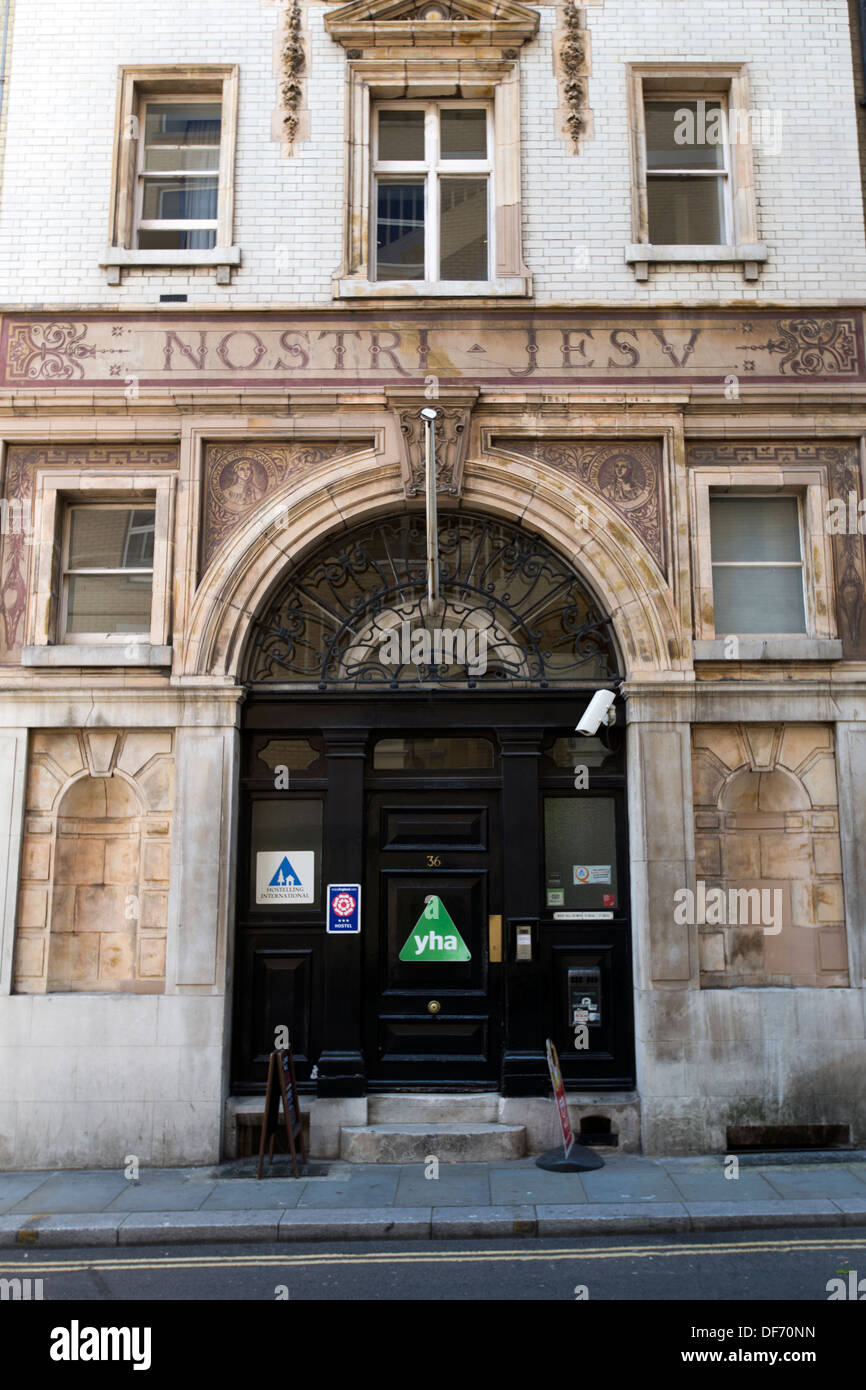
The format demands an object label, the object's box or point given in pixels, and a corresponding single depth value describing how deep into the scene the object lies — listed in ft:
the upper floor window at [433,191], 36.63
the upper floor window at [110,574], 34.71
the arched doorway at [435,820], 32.71
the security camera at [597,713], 32.40
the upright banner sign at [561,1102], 29.58
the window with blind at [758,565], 34.53
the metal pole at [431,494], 31.96
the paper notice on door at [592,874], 33.68
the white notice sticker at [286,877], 33.58
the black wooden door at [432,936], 32.68
